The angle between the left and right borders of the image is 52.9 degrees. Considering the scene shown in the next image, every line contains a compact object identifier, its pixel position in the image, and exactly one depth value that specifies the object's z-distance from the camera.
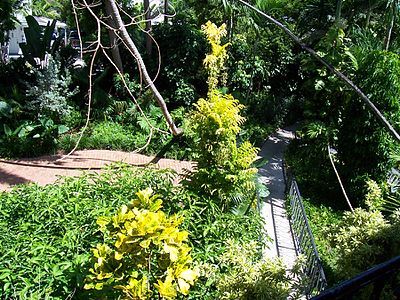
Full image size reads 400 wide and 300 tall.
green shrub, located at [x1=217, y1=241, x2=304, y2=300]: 2.77
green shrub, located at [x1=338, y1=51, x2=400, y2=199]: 6.12
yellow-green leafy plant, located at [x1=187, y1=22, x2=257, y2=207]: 4.70
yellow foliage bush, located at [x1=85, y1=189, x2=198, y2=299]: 2.43
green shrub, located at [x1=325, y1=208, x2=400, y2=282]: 3.75
